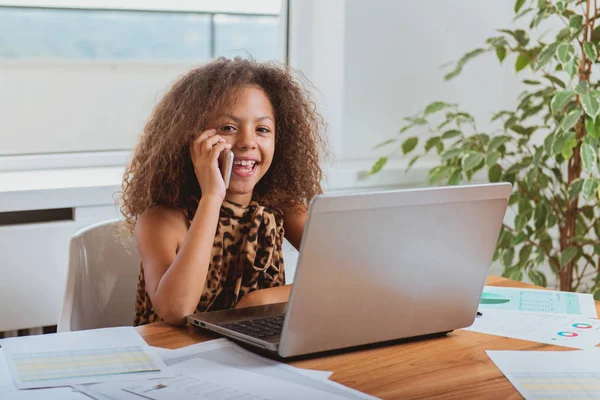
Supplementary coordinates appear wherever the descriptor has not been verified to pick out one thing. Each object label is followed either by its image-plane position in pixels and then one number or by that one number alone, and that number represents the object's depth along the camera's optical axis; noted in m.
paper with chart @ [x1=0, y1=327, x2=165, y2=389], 1.10
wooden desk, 1.09
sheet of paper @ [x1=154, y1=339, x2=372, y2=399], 1.09
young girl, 1.53
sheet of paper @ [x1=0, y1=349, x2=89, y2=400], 1.03
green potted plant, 2.30
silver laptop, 1.12
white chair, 1.63
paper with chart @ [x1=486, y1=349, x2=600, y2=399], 1.09
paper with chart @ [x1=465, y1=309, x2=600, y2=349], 1.33
